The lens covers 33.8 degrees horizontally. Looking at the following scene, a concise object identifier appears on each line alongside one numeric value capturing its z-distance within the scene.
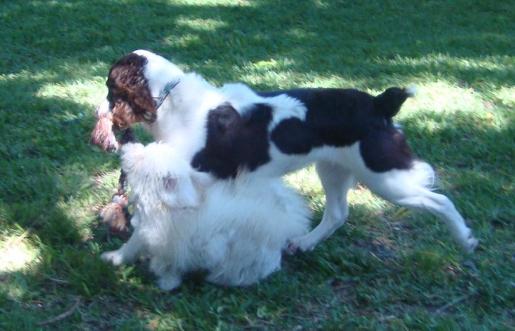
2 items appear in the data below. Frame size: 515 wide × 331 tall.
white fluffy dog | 3.79
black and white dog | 3.87
